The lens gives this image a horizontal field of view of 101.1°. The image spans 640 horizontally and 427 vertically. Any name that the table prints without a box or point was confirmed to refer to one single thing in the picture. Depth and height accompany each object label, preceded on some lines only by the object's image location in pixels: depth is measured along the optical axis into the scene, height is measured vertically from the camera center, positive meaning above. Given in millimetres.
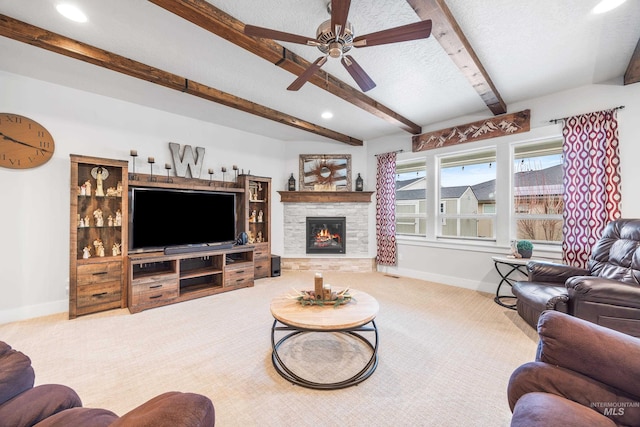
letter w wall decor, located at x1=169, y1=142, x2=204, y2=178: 3928 +857
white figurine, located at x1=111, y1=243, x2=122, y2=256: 3225 -416
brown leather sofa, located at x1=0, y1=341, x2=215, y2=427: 788 -648
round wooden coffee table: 1796 -726
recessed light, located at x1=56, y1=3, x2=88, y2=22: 1927 +1534
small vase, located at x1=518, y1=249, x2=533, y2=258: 3406 -464
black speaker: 4797 -902
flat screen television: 3371 -37
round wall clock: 2789 +807
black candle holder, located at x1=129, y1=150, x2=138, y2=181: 3500 +659
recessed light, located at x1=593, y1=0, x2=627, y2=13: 1887 +1548
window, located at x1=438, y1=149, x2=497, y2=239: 4120 +365
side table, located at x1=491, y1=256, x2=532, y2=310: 3303 -741
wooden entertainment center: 2967 -534
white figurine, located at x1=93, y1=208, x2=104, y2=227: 3188 -24
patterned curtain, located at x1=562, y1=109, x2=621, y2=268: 2980 +431
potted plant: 3407 -413
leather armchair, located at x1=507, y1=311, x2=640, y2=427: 917 -651
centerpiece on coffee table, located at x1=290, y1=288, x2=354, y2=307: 2142 -686
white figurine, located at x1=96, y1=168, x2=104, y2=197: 3180 +377
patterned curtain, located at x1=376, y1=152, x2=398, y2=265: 4980 +148
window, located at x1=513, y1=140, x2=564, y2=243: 3537 +360
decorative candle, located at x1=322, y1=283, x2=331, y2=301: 2190 -640
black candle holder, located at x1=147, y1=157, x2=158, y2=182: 3621 +571
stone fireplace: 5234 -232
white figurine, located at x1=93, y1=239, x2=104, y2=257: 3158 -385
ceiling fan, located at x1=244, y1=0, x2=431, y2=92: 1566 +1180
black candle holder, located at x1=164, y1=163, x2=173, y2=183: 3778 +703
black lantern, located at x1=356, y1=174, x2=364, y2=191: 5281 +658
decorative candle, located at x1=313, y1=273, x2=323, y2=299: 2201 -585
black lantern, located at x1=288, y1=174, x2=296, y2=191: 5258 +649
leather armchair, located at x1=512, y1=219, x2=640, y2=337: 2031 -608
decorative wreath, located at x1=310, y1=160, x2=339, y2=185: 5391 +953
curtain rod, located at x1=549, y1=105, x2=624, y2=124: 3319 +1239
